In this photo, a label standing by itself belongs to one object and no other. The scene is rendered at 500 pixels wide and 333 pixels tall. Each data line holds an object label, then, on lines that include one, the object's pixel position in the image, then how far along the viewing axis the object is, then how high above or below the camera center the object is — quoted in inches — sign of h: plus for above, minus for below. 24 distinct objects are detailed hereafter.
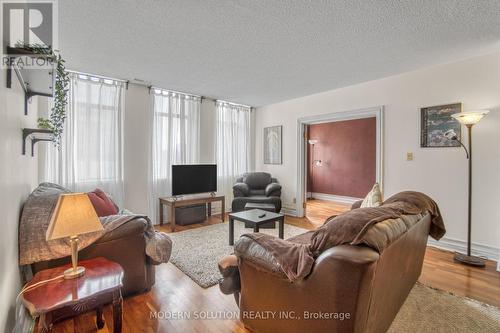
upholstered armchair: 181.3 -21.0
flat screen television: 169.0 -10.1
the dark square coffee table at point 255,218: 119.7 -28.2
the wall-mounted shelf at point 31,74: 50.8 +23.1
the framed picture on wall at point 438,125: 124.3 +22.0
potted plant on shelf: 74.8 +22.4
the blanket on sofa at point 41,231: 65.2 -19.4
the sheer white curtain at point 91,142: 135.1 +14.1
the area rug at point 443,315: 69.3 -47.5
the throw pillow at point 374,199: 90.7 -13.2
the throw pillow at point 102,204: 92.7 -16.0
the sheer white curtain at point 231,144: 212.2 +19.6
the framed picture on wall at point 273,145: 217.6 +19.3
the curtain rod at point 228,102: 208.8 +57.8
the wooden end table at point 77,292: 48.7 -28.3
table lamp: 55.2 -13.7
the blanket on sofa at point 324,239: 47.6 -15.7
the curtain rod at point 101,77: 136.9 +55.0
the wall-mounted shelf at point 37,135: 69.4 +9.7
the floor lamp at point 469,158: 107.4 +3.3
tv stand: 156.1 -25.5
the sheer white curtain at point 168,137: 172.4 +21.5
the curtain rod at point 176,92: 168.7 +56.1
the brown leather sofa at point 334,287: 43.8 -27.7
